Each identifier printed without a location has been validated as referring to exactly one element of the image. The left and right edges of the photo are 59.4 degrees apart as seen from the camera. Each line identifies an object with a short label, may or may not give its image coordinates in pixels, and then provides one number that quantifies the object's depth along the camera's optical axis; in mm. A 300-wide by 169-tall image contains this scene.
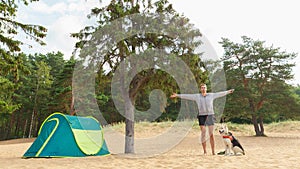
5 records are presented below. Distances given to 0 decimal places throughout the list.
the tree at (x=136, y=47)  8391
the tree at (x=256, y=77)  17922
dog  6996
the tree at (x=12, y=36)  9438
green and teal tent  7780
